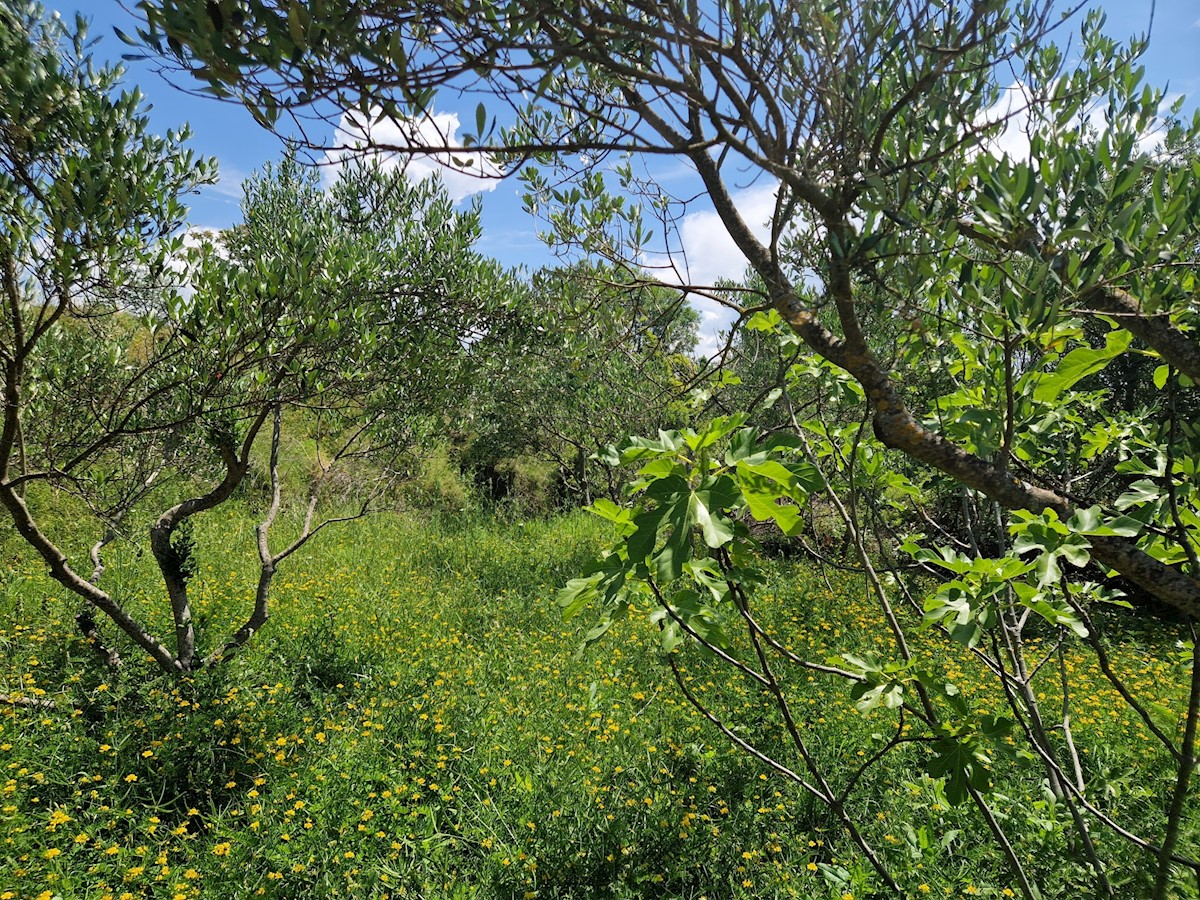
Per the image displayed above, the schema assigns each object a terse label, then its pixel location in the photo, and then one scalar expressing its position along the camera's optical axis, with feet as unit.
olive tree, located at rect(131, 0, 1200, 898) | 3.94
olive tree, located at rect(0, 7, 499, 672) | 7.39
